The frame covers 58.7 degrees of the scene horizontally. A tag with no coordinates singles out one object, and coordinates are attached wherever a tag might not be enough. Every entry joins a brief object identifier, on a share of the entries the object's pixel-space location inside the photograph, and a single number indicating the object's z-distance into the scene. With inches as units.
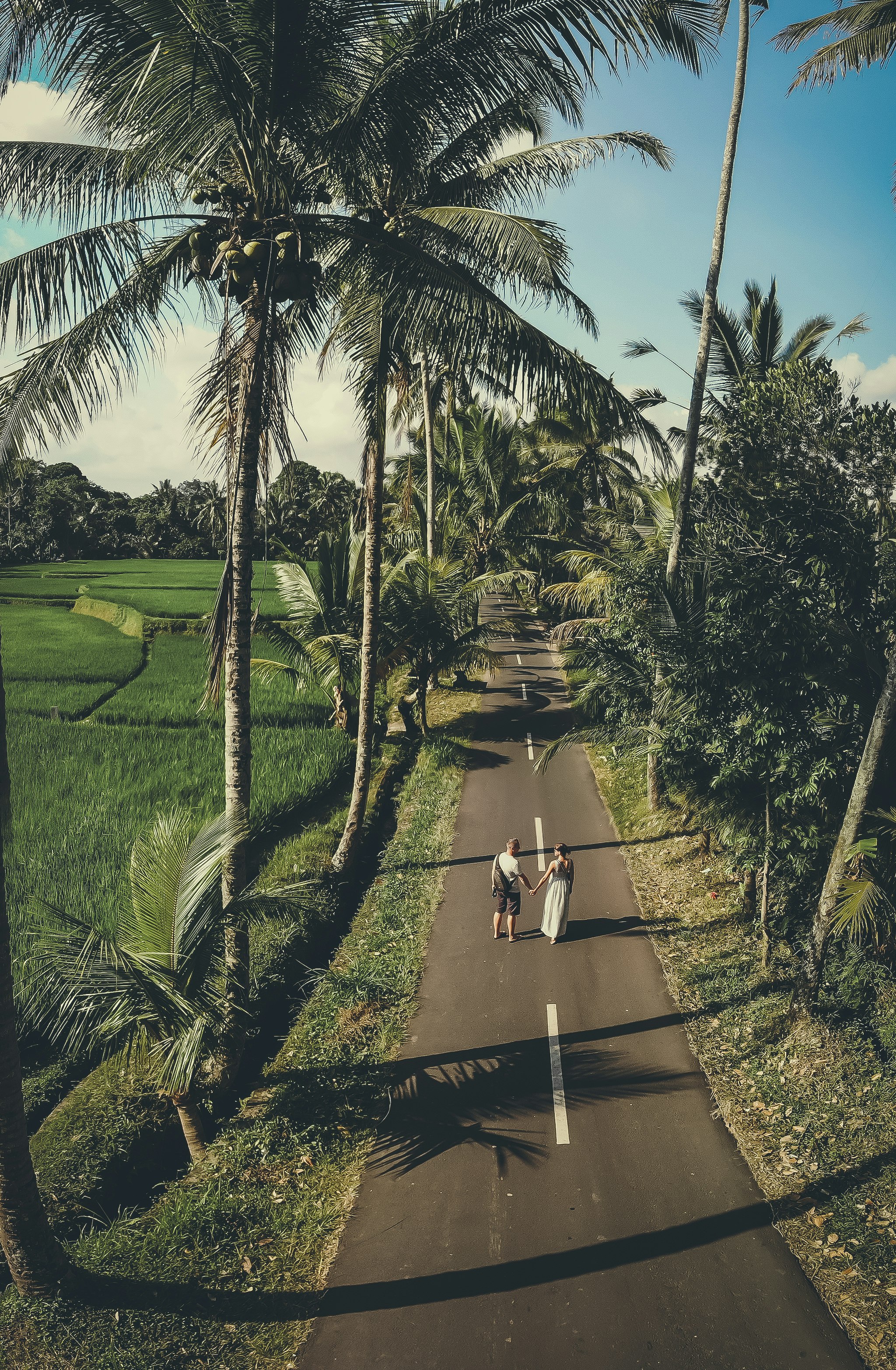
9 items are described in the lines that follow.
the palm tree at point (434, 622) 683.4
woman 404.2
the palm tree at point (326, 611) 649.0
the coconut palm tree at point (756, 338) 531.2
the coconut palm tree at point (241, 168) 234.1
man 406.3
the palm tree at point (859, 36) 385.4
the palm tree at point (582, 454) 1224.2
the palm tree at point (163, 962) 240.8
